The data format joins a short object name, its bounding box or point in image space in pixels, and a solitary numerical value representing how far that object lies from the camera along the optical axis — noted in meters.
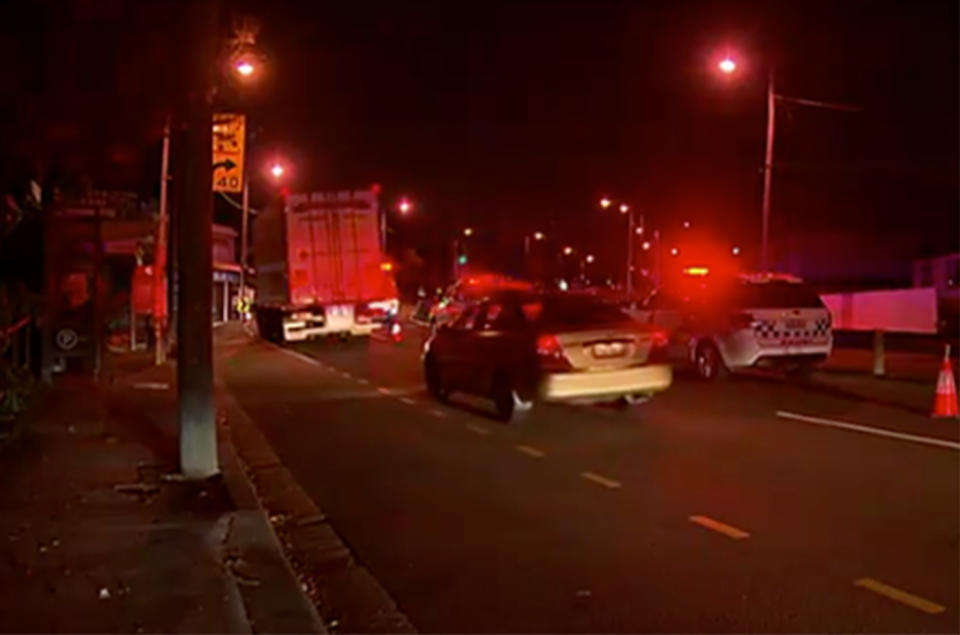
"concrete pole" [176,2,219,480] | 9.00
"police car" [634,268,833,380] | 17.17
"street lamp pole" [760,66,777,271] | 26.78
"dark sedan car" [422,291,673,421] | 12.98
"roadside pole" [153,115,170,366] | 23.02
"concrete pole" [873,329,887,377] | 19.15
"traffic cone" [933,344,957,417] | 13.58
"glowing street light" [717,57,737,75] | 25.50
